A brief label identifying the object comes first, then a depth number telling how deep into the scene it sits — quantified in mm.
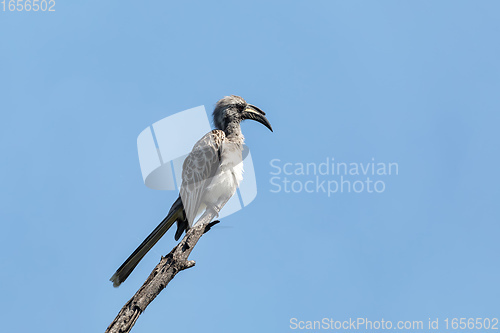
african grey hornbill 14953
